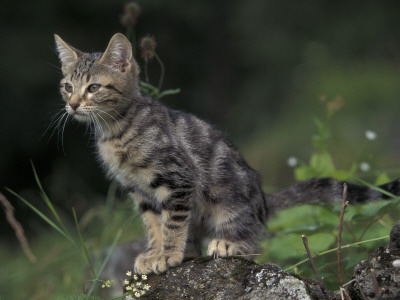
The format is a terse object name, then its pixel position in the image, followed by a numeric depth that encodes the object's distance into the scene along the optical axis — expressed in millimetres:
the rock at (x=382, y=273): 3959
